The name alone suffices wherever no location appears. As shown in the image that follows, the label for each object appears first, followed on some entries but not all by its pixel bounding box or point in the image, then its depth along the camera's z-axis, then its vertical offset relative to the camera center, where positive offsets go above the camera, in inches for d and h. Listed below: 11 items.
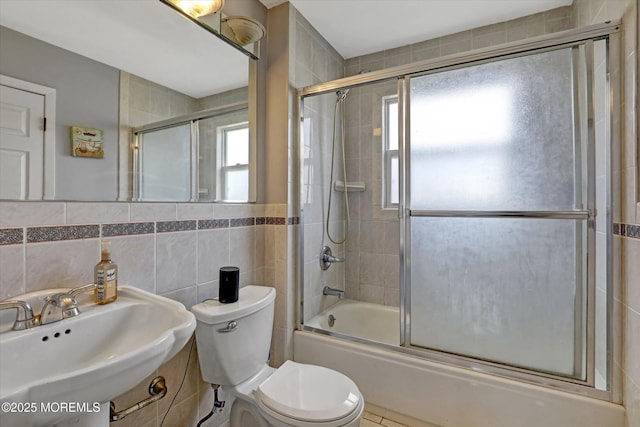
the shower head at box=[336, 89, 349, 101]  78.2 +34.1
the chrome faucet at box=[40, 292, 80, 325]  32.7 -10.8
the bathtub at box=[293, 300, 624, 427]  49.7 -33.4
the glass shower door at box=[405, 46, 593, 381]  52.9 +0.4
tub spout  87.0 -23.3
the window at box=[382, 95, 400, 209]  90.1 +17.7
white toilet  44.7 -29.0
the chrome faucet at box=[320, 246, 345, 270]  85.9 -13.2
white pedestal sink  23.2 -14.1
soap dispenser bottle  39.1 -8.8
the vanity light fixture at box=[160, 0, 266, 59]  54.9 +38.4
